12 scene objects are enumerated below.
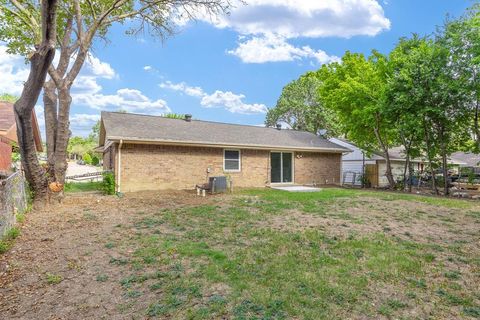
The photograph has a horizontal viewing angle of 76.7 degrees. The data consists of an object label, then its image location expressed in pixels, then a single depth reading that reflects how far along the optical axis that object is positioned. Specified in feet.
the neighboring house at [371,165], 68.44
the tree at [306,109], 99.86
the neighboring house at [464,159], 87.86
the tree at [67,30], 32.30
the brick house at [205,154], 41.88
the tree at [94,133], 215.00
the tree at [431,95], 47.01
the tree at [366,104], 58.29
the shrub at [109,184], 39.58
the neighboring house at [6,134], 40.47
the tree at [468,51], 44.55
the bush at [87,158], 181.22
